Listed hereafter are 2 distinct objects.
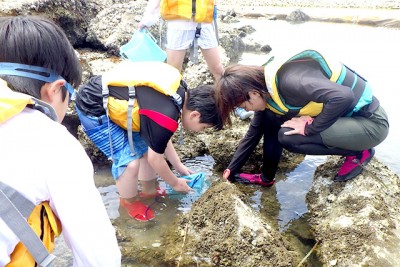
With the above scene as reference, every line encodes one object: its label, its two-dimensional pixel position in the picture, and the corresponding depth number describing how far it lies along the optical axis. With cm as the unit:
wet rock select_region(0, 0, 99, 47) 559
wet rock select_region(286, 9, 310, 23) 1573
